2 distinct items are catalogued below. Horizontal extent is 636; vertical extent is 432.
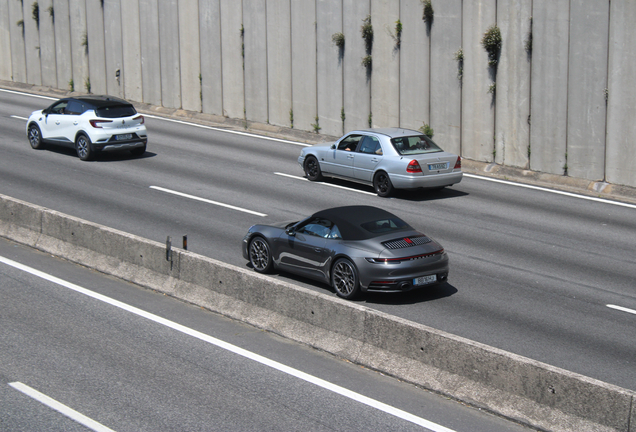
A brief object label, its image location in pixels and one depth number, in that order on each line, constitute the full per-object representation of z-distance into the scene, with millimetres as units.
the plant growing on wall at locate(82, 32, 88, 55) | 35406
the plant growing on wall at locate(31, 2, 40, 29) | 37188
